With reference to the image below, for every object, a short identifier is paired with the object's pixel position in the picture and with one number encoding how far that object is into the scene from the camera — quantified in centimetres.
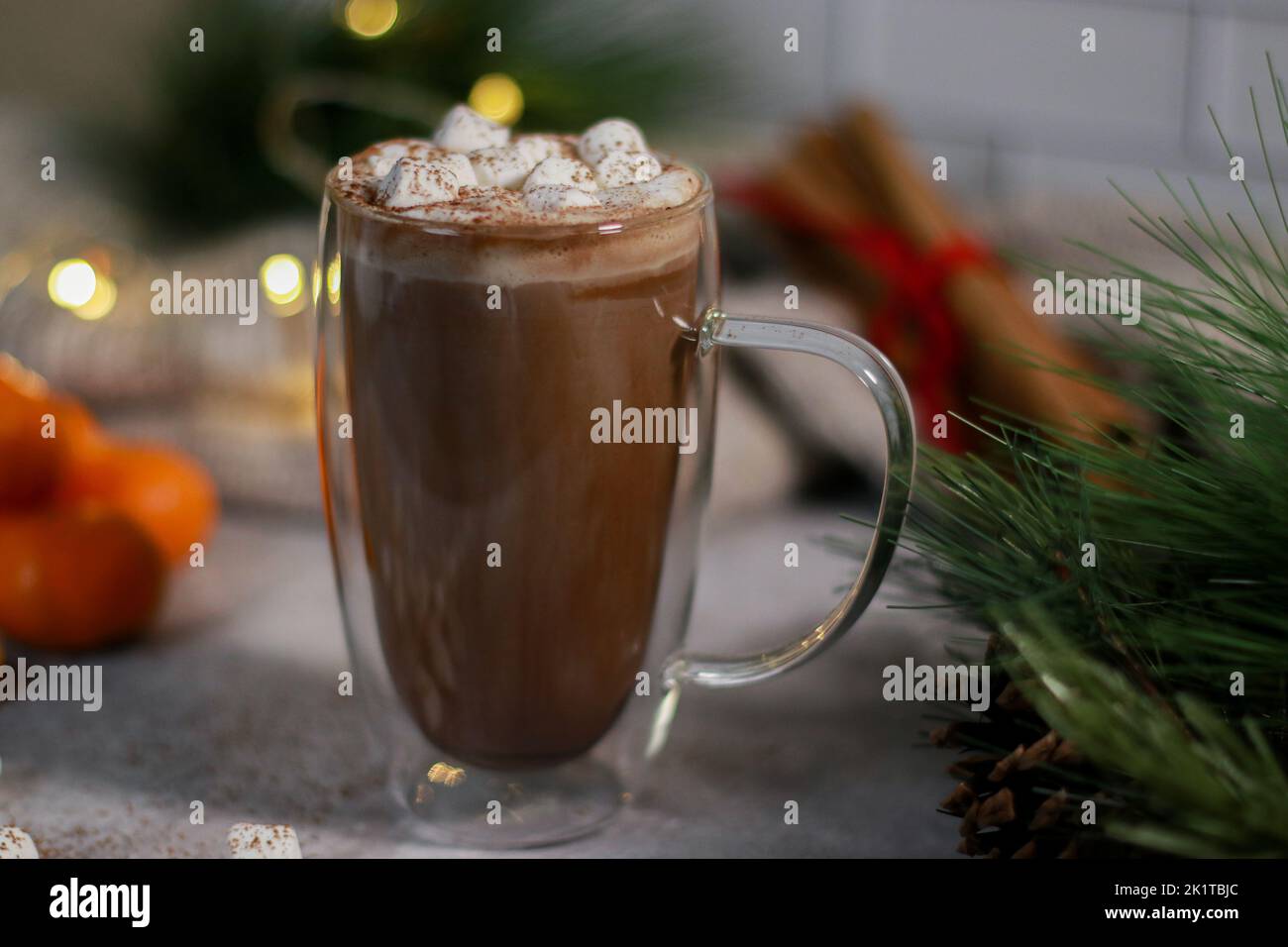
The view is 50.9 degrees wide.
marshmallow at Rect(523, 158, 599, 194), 60
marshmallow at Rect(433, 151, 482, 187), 61
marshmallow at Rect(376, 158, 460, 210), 58
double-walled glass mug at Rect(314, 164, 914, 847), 59
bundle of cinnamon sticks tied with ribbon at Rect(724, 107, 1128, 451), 95
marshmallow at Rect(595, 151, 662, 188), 62
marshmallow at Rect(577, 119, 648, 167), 65
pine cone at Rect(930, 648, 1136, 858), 53
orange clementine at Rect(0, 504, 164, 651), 76
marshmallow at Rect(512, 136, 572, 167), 64
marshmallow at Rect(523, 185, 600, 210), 58
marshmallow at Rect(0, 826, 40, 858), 59
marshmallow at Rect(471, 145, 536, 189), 62
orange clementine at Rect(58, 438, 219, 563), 84
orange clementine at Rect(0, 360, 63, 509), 79
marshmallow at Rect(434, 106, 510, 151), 65
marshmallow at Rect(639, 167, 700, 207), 60
